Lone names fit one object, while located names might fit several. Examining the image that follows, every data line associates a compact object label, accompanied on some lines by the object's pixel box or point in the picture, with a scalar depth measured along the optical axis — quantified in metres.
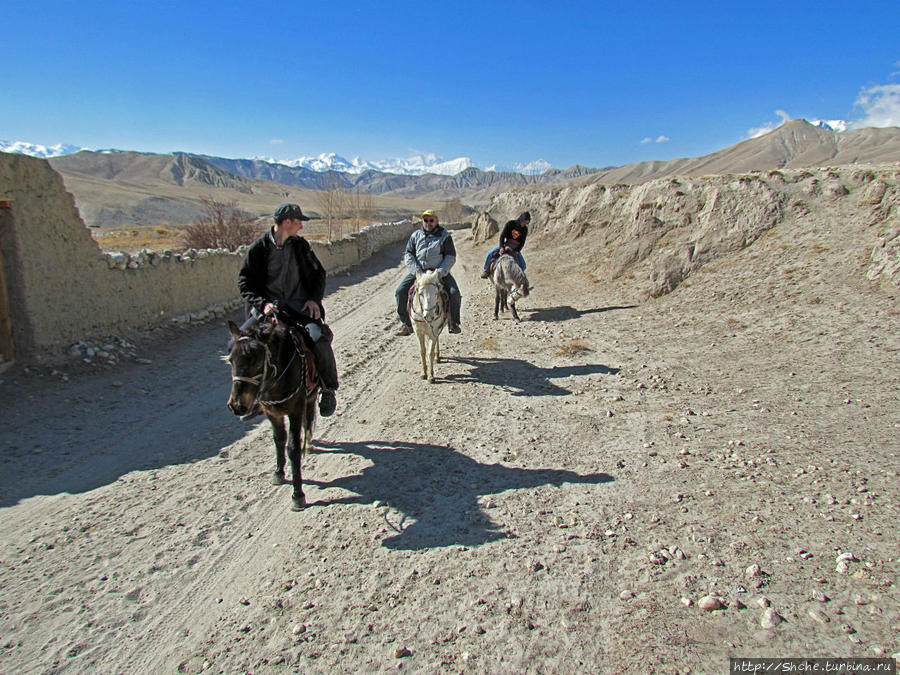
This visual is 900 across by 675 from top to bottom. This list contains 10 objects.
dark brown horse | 3.64
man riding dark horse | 4.75
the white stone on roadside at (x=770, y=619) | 2.74
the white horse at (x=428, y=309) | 7.62
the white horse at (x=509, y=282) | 11.48
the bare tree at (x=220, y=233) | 21.50
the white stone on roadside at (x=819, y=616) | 2.73
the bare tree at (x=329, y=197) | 33.38
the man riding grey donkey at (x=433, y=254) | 8.24
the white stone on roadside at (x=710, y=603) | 2.92
